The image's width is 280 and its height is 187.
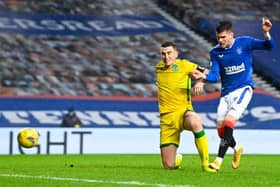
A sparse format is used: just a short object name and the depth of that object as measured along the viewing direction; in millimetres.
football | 15383
